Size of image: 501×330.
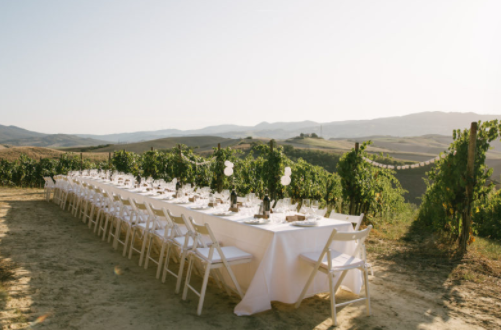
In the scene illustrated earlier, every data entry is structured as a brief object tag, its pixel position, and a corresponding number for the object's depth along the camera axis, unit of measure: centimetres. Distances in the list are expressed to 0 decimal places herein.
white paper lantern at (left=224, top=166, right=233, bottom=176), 700
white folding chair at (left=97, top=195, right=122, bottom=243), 590
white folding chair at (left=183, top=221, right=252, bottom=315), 316
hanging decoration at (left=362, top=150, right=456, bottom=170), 611
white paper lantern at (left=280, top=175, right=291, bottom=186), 482
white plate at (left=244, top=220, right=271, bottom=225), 357
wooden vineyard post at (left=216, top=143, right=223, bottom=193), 894
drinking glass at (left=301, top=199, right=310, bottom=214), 384
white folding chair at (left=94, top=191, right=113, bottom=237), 618
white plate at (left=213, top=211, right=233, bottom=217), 414
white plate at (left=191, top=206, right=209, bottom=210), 465
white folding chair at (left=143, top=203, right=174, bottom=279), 407
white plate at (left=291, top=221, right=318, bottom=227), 350
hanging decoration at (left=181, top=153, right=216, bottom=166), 936
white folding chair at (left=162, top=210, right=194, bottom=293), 357
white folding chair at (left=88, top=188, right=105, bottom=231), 663
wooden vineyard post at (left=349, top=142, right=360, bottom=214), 700
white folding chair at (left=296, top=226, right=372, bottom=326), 298
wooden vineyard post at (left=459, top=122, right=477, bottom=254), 509
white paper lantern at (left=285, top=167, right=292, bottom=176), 544
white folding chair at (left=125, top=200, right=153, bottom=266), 462
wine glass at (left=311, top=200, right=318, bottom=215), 382
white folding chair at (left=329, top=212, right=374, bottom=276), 397
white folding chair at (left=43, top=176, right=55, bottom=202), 1105
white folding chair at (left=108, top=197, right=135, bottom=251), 521
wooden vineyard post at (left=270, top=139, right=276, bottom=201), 725
